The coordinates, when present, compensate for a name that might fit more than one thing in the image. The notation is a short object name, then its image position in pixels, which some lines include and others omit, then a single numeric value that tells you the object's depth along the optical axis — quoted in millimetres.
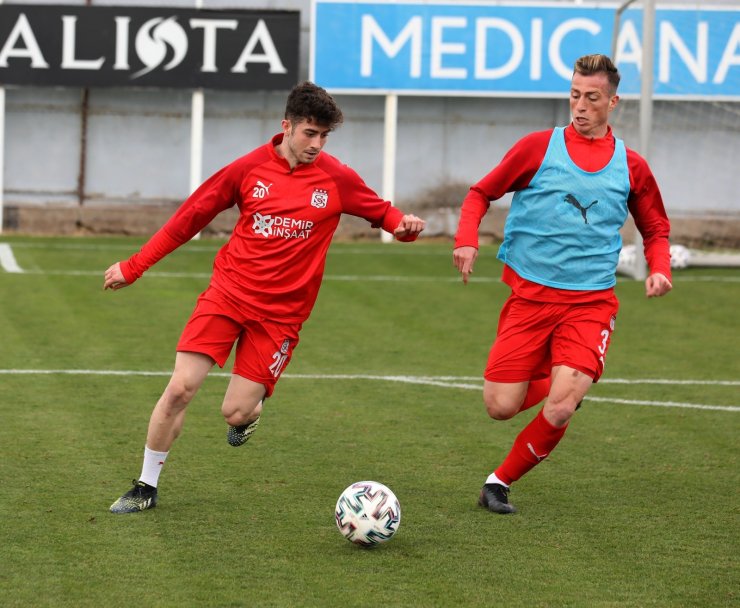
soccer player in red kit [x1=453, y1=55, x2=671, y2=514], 12078
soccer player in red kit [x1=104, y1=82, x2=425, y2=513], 11812
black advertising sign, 38531
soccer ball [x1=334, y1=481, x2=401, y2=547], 10711
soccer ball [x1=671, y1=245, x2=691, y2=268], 33375
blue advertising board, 38594
